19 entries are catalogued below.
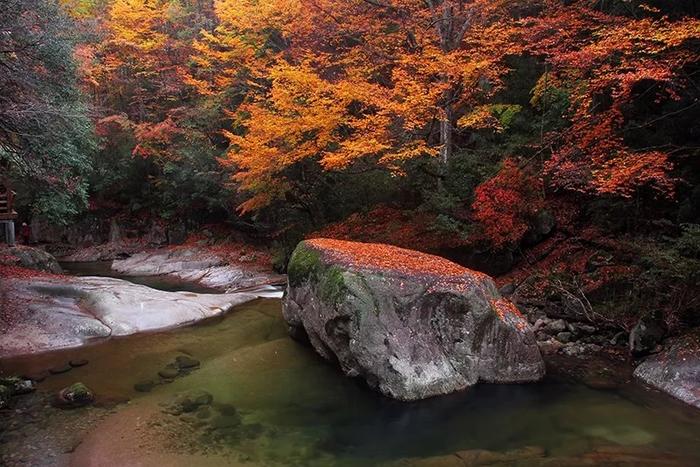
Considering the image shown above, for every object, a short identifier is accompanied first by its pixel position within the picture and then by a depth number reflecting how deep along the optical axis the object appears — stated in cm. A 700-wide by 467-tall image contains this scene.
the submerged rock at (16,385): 805
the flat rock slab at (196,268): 1883
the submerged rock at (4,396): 753
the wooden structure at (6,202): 1714
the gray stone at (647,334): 915
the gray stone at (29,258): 1733
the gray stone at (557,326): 1055
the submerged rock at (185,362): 970
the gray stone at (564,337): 1024
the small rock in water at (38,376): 874
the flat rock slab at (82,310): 1067
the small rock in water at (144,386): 848
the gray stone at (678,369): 778
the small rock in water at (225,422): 717
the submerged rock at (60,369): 912
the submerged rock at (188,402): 767
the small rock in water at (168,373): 912
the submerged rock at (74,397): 773
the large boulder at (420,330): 820
